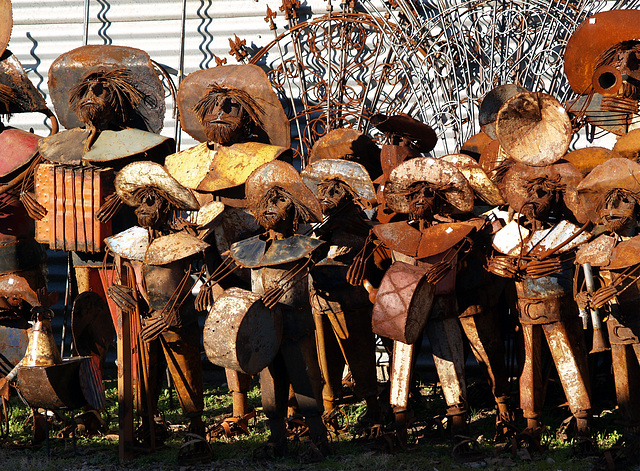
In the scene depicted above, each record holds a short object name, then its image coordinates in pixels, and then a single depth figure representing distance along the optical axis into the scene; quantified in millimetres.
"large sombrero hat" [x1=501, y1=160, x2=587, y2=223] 11648
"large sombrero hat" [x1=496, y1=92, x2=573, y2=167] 12039
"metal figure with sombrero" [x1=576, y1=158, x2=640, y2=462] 10773
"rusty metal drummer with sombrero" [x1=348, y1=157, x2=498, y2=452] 11125
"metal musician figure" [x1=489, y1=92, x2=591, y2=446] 11430
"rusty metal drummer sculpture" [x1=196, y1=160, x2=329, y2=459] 11086
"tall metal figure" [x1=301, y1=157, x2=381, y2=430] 12344
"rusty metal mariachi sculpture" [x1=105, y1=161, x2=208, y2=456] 11531
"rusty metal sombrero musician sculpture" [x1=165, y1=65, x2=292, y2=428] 12797
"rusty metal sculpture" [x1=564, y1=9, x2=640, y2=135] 12805
